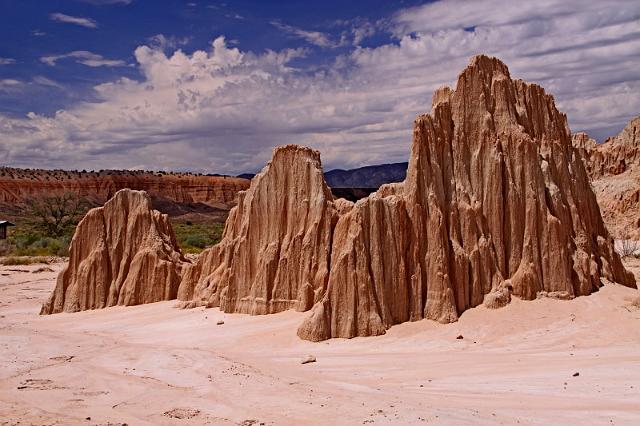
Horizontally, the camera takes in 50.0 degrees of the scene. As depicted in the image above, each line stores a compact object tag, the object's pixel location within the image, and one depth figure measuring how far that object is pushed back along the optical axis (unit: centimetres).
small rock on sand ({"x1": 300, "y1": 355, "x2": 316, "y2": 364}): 1533
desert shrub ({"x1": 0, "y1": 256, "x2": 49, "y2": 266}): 4481
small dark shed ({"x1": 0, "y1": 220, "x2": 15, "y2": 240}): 6175
